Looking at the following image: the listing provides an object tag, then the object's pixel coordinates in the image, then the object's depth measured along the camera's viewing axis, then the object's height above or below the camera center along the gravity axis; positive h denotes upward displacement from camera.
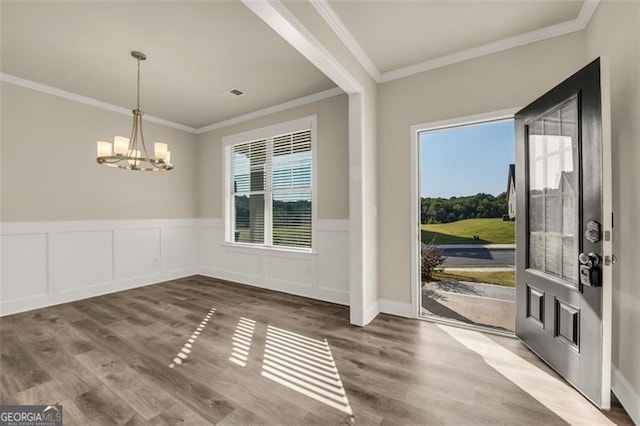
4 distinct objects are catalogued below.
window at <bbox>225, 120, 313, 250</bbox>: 4.12 +0.40
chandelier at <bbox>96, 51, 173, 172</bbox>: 2.65 +0.61
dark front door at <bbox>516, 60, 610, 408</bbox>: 1.72 -0.15
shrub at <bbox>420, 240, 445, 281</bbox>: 5.17 -0.91
